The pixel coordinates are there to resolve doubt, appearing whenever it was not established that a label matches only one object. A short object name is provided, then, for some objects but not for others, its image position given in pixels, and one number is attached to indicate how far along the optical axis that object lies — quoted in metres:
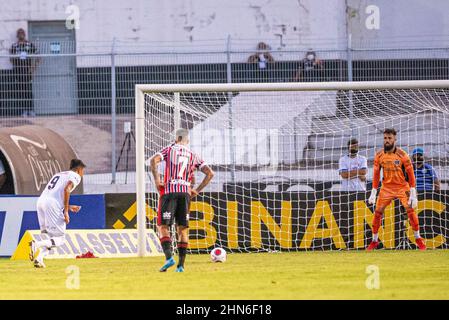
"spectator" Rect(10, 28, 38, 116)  24.73
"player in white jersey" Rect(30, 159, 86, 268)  17.84
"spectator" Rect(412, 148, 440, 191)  20.23
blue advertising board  19.69
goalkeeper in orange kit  18.88
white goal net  19.73
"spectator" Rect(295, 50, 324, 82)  25.62
